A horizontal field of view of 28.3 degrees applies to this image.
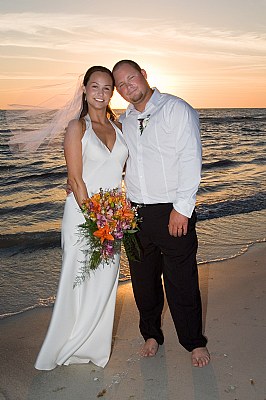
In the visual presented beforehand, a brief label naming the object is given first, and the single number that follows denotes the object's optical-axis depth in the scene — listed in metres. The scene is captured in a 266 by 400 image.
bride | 3.73
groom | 3.60
